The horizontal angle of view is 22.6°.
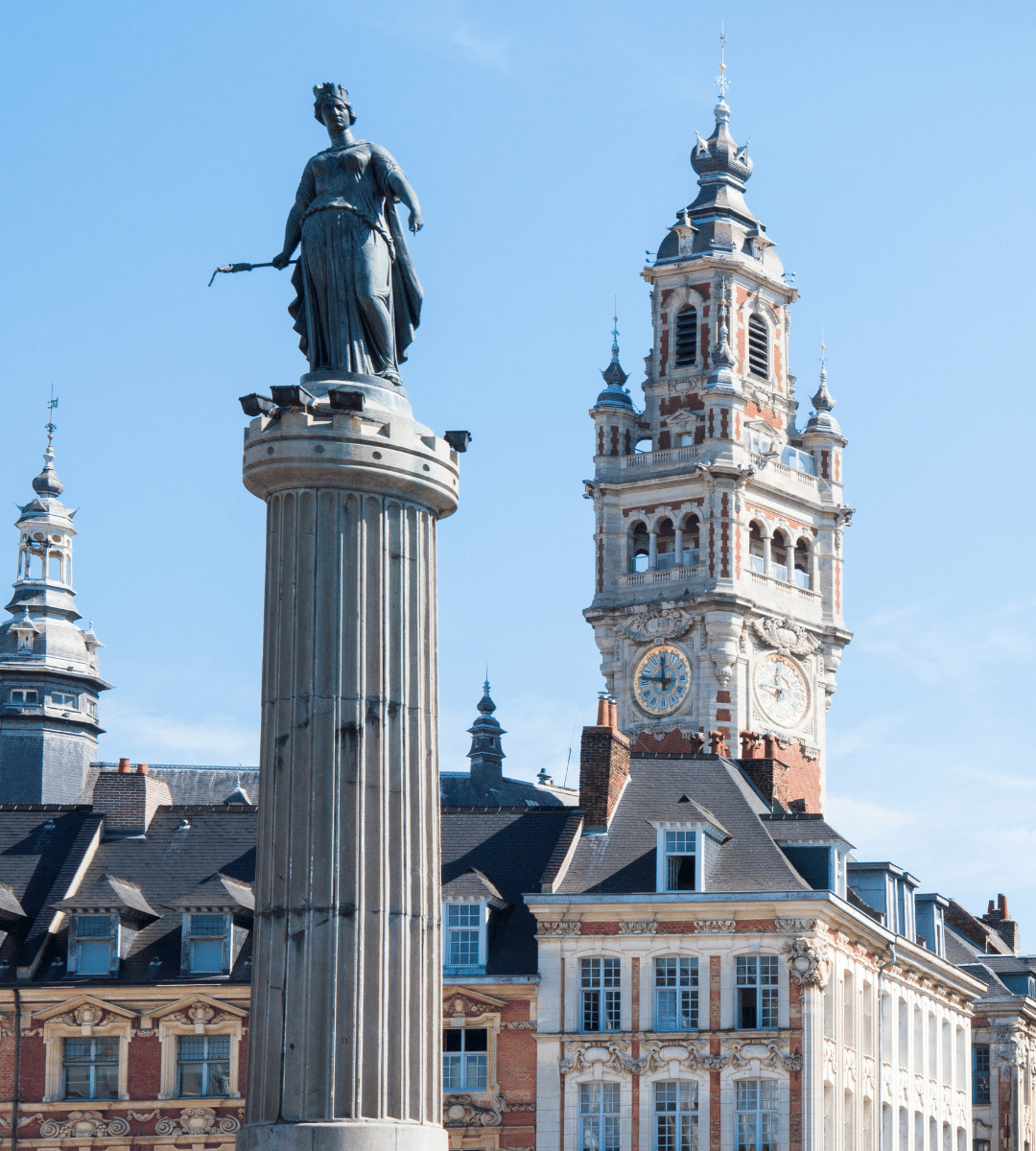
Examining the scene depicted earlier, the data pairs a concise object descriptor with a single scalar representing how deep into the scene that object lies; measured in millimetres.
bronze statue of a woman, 20500
